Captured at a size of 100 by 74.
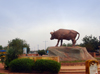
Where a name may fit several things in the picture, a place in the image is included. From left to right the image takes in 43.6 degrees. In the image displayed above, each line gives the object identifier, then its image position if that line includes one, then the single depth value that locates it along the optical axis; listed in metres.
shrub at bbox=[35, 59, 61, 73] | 9.75
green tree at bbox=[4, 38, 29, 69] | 11.93
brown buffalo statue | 16.52
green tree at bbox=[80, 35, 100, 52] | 41.95
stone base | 15.61
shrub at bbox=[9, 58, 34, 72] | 10.31
